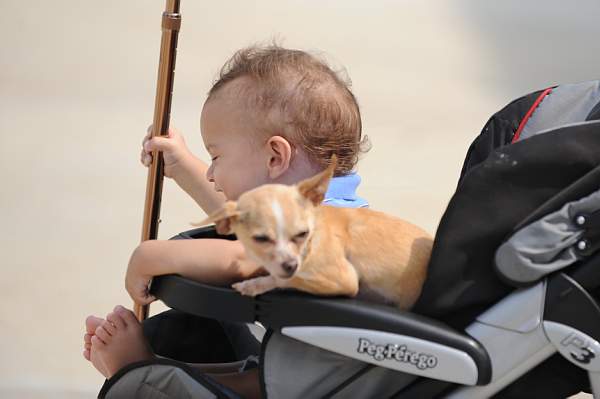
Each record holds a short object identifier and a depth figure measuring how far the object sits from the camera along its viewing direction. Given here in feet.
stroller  15.57
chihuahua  15.43
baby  16.25
